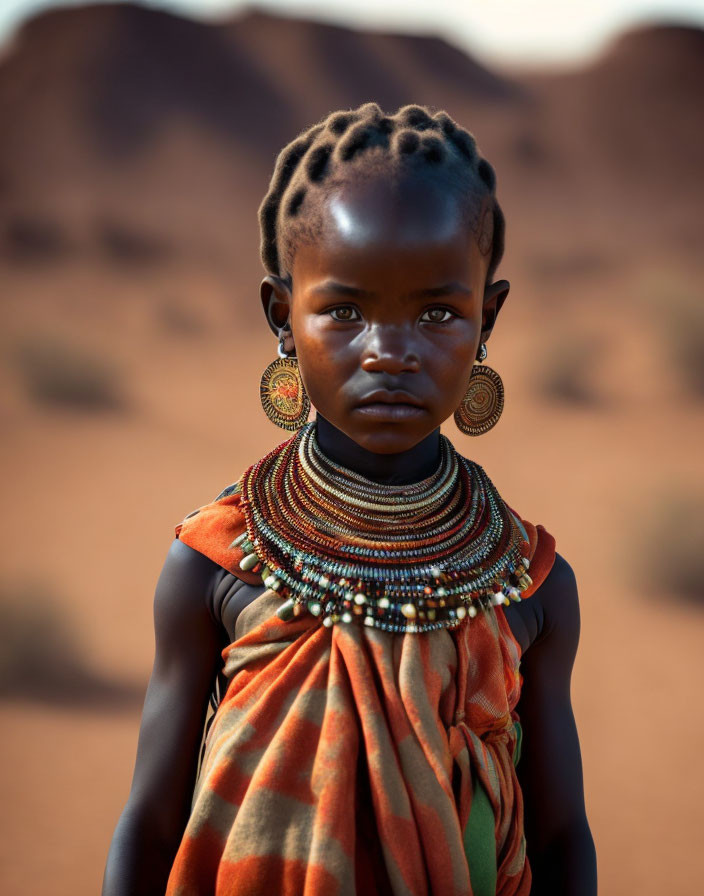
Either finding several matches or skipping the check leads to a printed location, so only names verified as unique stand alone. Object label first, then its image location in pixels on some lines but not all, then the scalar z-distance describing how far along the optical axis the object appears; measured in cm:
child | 133
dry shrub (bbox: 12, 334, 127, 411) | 1041
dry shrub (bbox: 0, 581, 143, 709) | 611
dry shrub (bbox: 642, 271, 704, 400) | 1125
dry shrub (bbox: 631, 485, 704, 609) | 752
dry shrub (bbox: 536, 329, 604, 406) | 1062
